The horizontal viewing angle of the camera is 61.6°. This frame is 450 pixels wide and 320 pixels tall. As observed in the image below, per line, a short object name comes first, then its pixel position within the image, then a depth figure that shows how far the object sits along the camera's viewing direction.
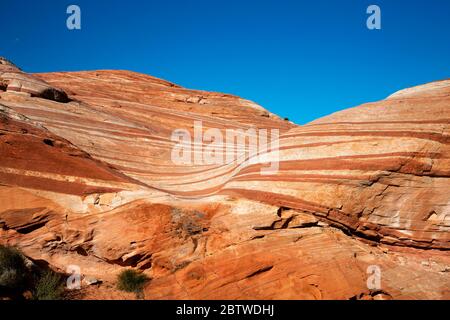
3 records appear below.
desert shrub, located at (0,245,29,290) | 8.16
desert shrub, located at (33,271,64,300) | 8.40
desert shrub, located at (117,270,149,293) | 8.90
